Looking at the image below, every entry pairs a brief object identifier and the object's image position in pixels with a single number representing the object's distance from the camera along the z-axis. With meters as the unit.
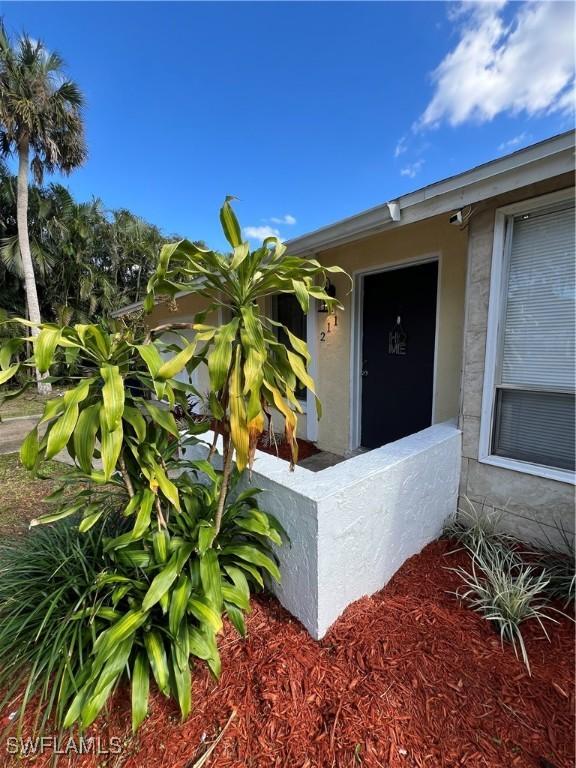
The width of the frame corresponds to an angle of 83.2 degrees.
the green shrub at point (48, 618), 1.34
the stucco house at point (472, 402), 1.76
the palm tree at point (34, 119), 9.39
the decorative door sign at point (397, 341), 3.65
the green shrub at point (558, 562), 1.91
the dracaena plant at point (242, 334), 1.43
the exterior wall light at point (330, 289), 4.11
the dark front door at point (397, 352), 3.45
